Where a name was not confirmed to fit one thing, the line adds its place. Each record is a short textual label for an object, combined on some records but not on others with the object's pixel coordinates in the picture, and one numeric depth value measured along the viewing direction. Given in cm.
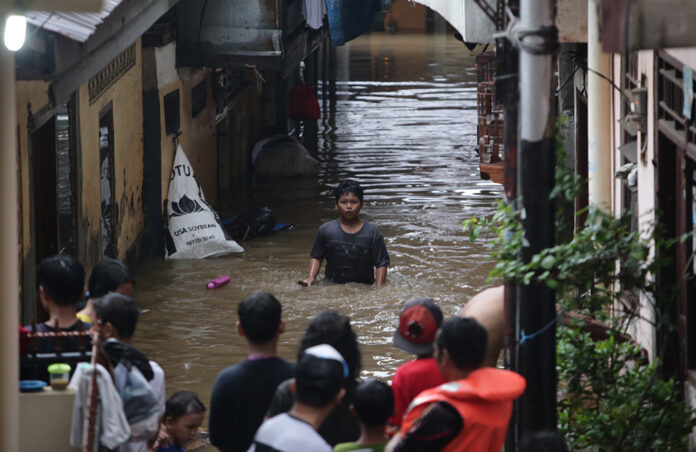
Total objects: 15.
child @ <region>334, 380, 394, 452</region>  934
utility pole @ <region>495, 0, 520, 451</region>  1073
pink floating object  2541
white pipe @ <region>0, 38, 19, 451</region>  793
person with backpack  1013
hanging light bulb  911
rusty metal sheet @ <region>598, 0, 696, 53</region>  902
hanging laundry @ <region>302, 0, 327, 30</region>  3341
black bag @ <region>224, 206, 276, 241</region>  3111
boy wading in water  2133
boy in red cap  1089
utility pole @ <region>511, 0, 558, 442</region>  1020
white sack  2853
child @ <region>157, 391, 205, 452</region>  1268
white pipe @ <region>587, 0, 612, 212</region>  1792
